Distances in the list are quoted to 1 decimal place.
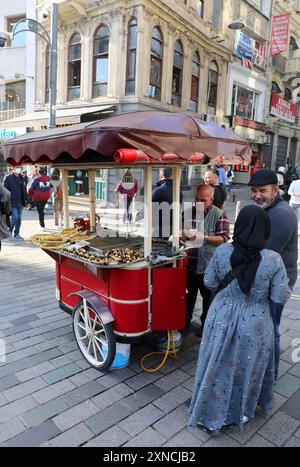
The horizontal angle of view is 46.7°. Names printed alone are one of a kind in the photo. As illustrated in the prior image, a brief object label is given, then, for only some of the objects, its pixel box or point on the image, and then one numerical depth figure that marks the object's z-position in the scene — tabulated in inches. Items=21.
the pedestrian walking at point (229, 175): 682.2
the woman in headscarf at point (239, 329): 92.4
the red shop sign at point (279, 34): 832.3
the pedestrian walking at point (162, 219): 156.2
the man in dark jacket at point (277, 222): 112.5
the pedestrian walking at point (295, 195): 370.9
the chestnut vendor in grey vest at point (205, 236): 145.0
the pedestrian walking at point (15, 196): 332.8
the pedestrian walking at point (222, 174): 544.4
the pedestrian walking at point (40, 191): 362.9
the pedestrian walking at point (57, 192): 323.6
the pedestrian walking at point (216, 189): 209.3
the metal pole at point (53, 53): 412.5
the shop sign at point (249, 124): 796.5
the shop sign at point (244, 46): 774.0
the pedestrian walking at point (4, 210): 244.2
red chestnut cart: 106.5
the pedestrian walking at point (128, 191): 200.4
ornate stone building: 551.5
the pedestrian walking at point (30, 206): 482.7
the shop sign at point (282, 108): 807.7
